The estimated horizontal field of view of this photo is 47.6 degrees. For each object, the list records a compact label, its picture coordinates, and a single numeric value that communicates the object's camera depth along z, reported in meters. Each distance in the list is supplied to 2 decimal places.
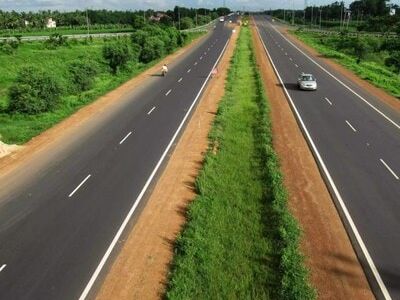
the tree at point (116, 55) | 50.38
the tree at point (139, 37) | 60.88
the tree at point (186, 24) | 119.57
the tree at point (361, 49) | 64.69
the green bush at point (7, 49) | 57.26
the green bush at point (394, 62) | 59.31
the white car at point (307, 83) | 37.25
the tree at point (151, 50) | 58.06
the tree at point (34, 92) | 30.19
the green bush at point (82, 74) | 39.62
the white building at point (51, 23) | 135.62
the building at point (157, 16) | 168.88
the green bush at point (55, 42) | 66.94
